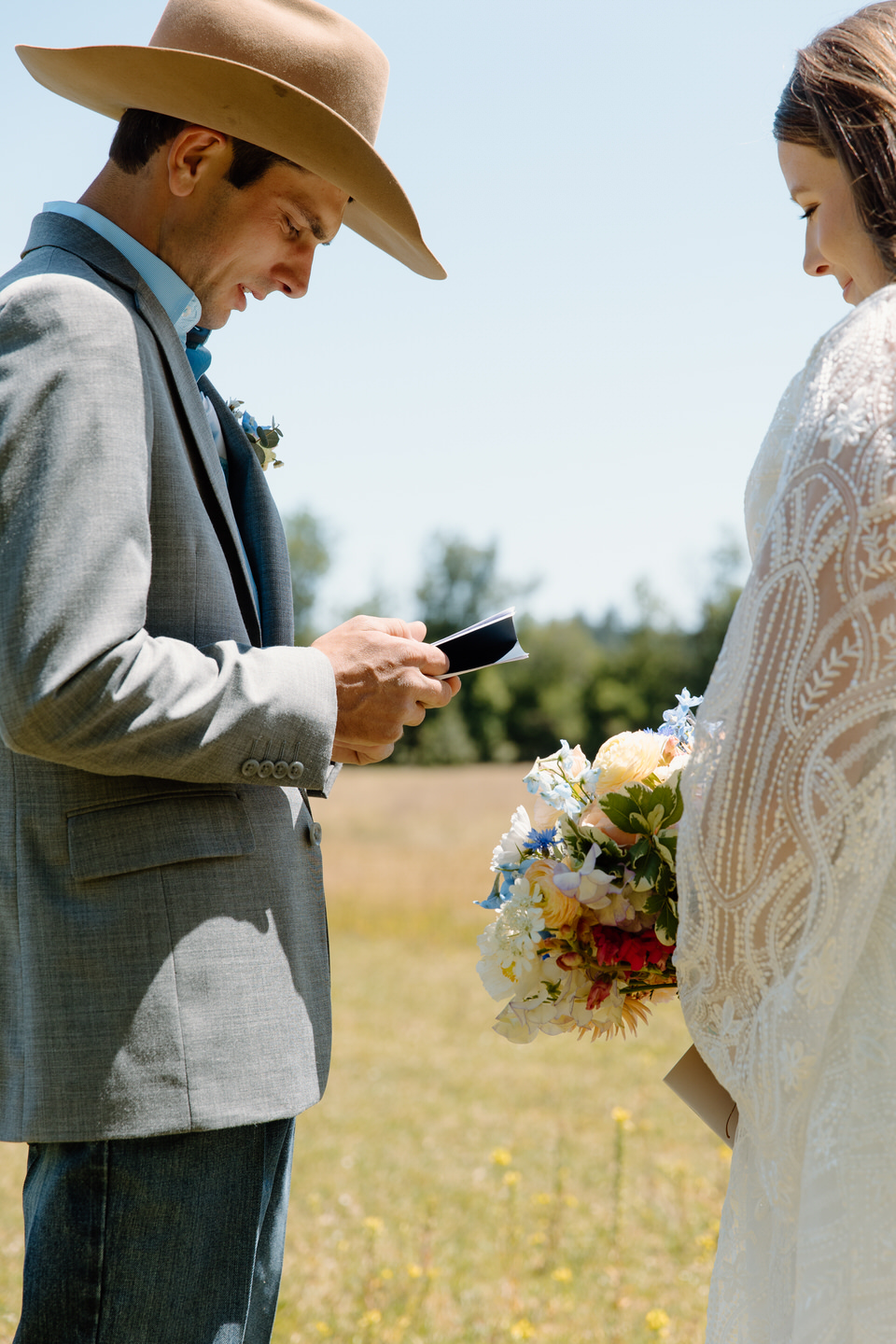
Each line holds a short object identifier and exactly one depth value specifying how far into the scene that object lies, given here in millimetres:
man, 1511
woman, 1406
